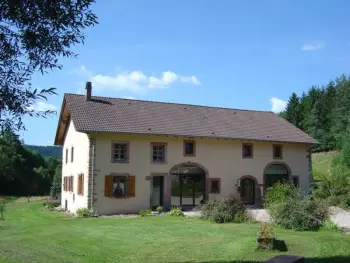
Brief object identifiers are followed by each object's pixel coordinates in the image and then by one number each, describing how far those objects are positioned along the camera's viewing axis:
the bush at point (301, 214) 15.71
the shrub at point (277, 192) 24.34
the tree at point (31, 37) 6.94
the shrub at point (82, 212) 23.48
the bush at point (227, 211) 18.66
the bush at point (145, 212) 23.21
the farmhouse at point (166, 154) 24.80
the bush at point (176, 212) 22.45
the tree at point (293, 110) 78.38
